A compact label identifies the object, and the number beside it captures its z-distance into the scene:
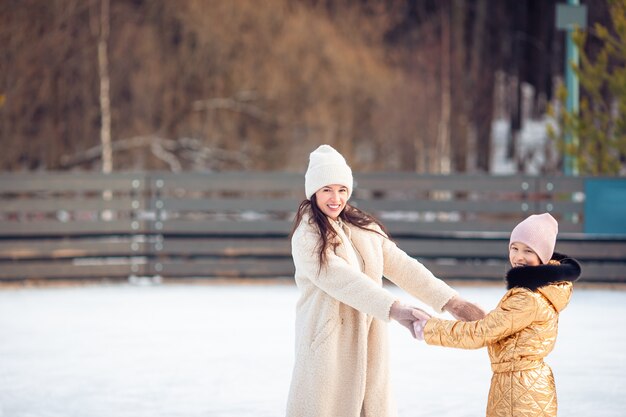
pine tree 25.37
